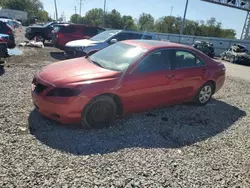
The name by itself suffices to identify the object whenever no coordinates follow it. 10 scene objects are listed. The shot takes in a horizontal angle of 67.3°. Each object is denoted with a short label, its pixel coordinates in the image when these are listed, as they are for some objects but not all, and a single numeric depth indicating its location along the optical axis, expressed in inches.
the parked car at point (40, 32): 530.5
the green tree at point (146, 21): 2467.7
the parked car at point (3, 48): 249.3
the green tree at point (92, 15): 2923.4
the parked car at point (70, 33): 404.4
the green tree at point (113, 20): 2380.0
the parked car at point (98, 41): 312.1
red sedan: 122.6
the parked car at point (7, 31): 362.1
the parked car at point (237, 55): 635.6
